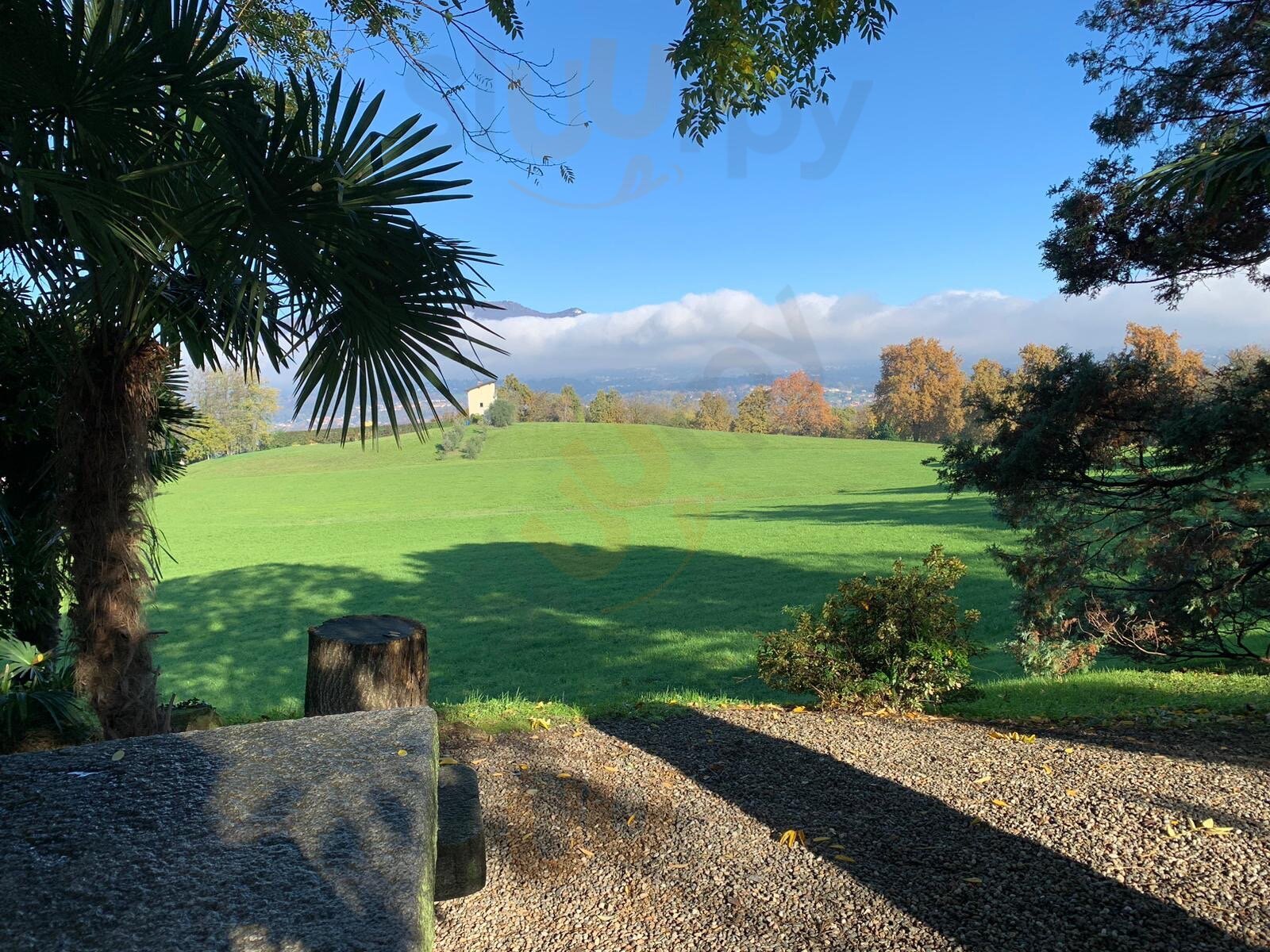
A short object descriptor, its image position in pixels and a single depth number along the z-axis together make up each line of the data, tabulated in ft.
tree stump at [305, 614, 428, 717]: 13.20
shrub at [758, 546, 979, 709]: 19.94
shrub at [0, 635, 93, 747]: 12.79
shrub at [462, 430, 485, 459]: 171.63
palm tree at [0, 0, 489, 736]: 9.97
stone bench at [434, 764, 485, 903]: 8.15
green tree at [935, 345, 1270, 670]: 20.98
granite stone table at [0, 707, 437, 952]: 4.93
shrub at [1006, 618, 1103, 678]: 25.35
